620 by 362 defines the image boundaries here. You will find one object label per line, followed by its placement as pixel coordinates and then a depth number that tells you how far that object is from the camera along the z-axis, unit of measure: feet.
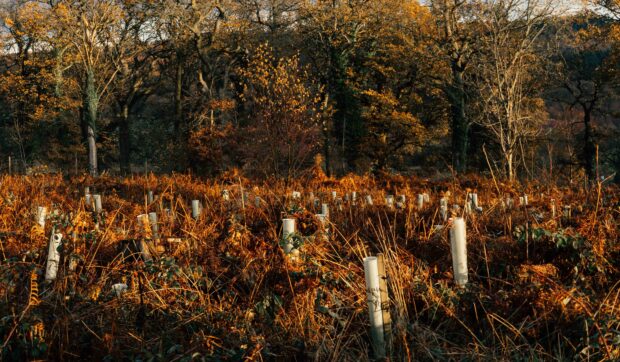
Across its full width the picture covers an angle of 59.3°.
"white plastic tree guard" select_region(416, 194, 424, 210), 24.27
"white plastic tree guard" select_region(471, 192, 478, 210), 24.75
